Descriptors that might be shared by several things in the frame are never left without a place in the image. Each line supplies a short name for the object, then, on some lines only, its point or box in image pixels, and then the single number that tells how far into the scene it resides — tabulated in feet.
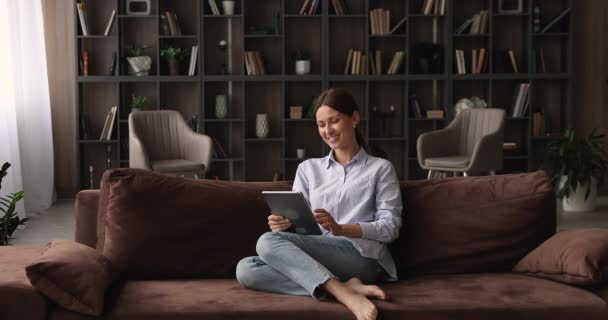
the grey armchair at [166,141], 23.79
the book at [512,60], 27.25
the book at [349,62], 27.30
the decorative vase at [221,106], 27.25
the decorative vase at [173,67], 26.71
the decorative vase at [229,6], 26.73
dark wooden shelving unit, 27.09
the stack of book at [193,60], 26.78
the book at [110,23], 26.29
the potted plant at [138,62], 26.63
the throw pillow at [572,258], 9.52
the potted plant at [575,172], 24.20
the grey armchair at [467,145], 24.16
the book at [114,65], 26.71
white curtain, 22.50
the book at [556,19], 26.84
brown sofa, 9.96
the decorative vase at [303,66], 27.09
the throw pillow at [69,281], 8.82
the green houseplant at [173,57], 26.61
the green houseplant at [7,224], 14.85
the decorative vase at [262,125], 27.35
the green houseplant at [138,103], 26.81
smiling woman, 9.47
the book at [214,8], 26.71
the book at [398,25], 27.12
